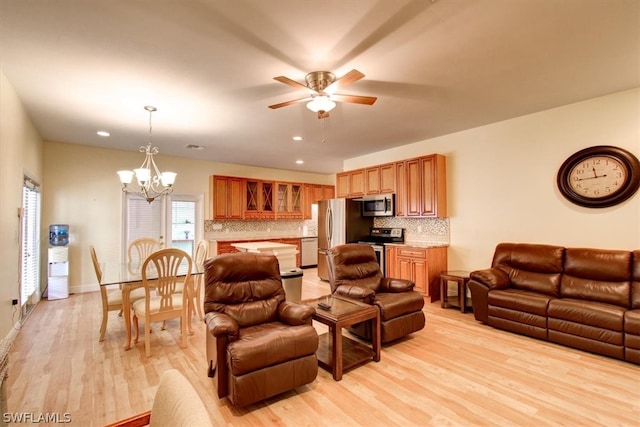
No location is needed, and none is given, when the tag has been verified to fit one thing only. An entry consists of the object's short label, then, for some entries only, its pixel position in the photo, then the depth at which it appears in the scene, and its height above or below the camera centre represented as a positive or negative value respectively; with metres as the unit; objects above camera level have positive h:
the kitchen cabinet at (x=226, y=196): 6.96 +0.50
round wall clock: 3.39 +0.47
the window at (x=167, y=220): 6.11 -0.06
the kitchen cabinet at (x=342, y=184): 6.54 +0.72
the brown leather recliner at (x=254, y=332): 2.13 -0.94
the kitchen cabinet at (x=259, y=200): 7.45 +0.44
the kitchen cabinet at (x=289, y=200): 8.03 +0.46
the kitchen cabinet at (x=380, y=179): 5.65 +0.73
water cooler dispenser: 5.07 -0.80
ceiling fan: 2.80 +1.21
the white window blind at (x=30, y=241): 4.09 -0.35
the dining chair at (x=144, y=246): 4.49 -0.47
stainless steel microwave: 5.69 +0.23
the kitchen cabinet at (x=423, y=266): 4.79 -0.85
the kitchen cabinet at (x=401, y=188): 5.43 +0.53
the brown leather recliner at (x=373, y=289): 3.17 -0.88
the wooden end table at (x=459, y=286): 4.28 -1.06
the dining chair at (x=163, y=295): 3.03 -0.84
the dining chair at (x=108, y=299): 3.30 -0.96
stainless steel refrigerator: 6.18 -0.19
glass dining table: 3.14 -0.66
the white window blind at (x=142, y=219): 6.09 -0.03
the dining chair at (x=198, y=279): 3.93 -0.83
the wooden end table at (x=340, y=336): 2.58 -1.10
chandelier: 3.69 +0.52
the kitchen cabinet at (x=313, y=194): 8.51 +0.68
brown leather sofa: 2.88 -0.94
